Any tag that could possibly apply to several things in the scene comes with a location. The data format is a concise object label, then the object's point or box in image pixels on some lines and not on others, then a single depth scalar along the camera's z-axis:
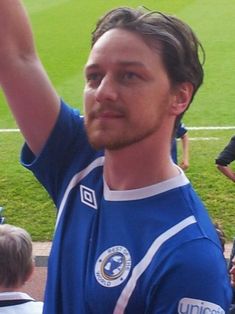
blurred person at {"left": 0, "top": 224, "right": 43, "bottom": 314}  3.30
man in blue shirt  1.72
